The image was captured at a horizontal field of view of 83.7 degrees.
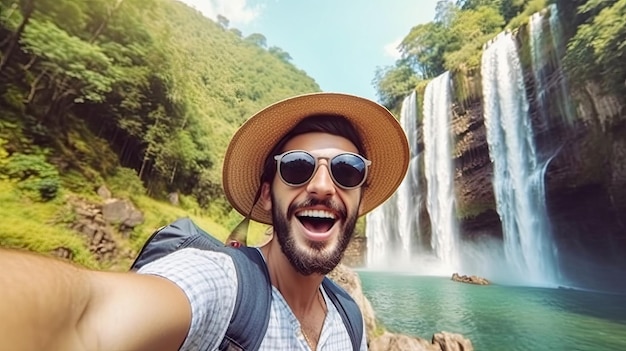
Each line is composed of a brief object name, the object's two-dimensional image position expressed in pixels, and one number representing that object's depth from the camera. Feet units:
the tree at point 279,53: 161.51
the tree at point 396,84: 82.74
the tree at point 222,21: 152.25
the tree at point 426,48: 79.27
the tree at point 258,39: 168.93
